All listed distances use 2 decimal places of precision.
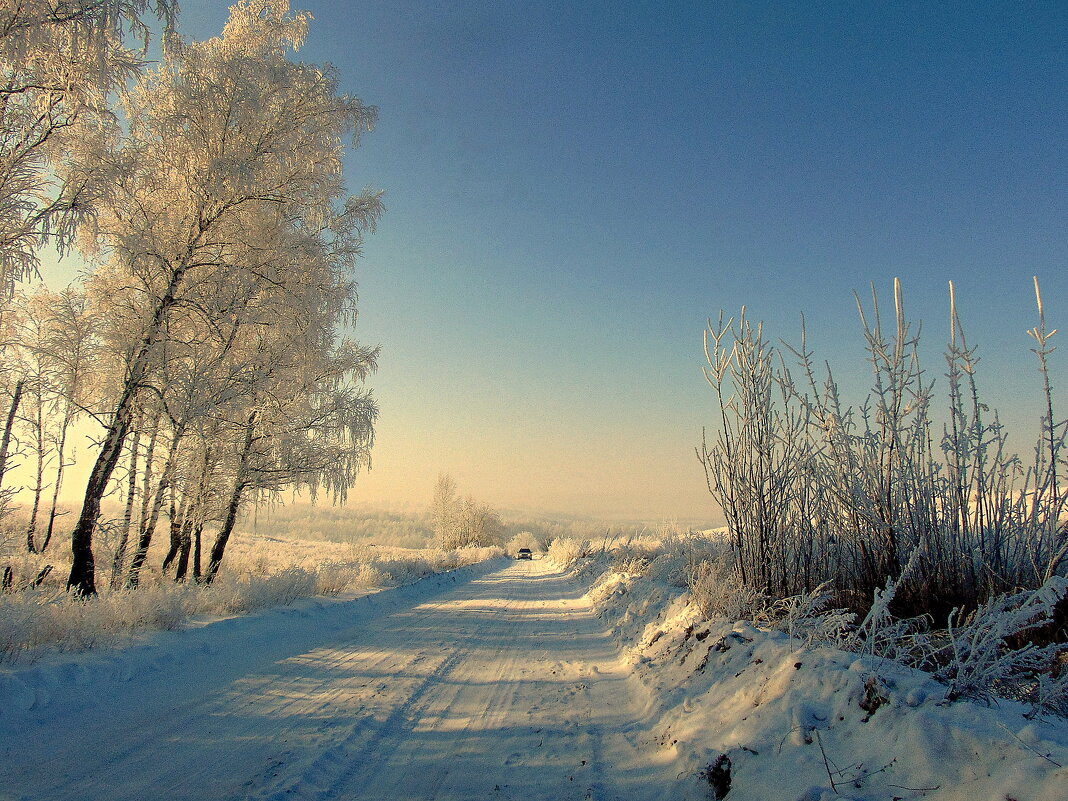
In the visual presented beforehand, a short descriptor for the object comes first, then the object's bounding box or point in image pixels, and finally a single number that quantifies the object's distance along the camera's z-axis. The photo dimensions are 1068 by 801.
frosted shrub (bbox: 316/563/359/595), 9.54
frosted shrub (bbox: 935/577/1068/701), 2.40
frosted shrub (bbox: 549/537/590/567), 23.41
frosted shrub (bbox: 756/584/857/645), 3.52
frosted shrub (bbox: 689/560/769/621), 4.86
